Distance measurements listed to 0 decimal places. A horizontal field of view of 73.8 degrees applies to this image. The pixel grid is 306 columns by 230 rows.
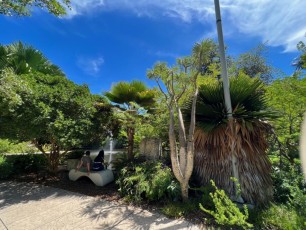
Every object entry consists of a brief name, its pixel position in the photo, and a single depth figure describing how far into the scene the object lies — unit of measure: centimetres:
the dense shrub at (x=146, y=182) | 549
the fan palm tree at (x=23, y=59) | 884
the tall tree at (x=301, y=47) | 611
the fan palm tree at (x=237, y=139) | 534
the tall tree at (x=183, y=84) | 519
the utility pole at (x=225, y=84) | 524
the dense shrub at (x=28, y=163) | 941
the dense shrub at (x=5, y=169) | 823
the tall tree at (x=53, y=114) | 651
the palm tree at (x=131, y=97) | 821
